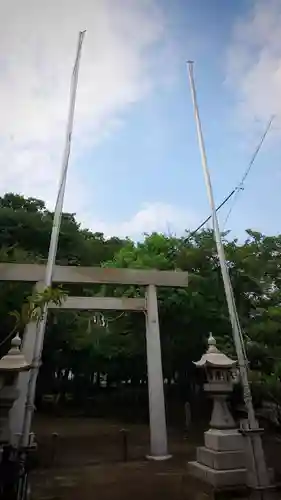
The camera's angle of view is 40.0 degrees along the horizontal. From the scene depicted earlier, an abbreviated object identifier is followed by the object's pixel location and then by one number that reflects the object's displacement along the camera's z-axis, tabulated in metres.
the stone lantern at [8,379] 5.89
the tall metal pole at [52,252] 5.49
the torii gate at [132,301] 8.34
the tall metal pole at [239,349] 5.67
